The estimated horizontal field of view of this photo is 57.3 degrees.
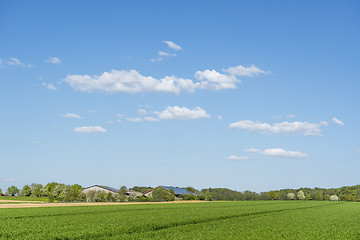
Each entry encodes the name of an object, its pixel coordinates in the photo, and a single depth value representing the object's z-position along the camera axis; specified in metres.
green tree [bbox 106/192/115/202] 119.45
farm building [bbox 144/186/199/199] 164.18
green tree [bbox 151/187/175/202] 129.38
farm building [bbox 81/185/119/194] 130.73
